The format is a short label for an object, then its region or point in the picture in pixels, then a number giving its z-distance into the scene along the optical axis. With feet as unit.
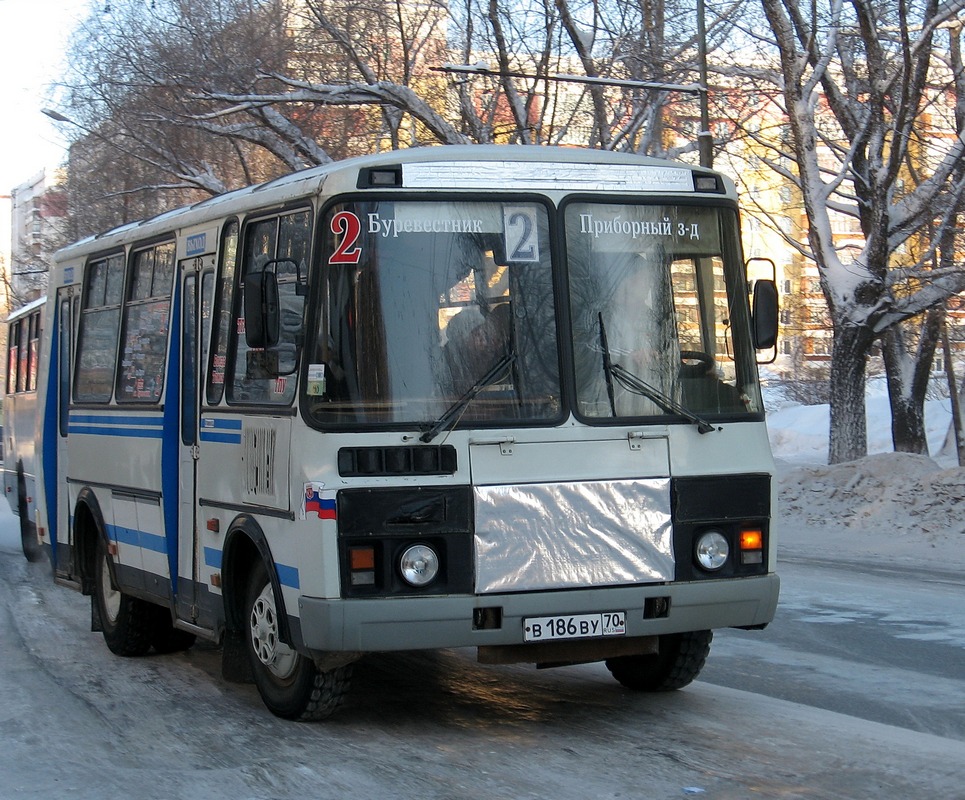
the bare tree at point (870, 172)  72.69
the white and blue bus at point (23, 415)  54.54
